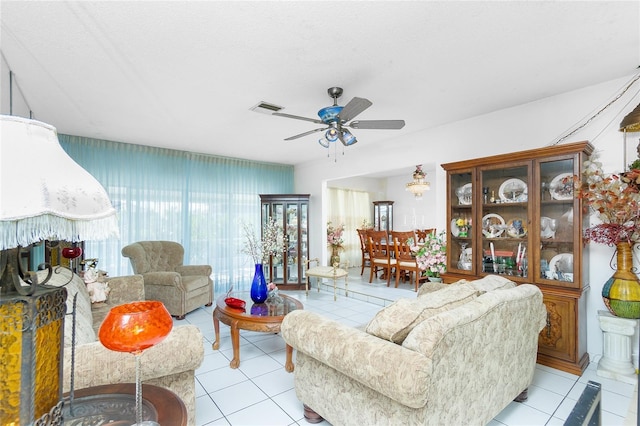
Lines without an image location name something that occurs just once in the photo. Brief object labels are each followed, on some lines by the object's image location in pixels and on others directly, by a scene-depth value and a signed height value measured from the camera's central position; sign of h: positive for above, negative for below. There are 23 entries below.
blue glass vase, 3.15 -0.73
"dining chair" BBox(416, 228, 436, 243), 5.76 -0.38
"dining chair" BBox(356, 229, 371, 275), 6.47 -0.59
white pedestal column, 2.48 -1.08
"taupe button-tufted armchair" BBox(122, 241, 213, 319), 4.10 -0.84
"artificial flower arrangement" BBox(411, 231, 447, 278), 3.62 -0.47
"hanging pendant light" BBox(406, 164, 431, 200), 5.81 +0.57
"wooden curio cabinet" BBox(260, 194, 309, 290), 5.80 -0.32
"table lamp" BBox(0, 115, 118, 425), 0.73 -0.05
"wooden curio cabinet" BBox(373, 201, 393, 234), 8.16 -0.01
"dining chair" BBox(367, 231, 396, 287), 5.73 -0.69
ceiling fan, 2.49 +0.79
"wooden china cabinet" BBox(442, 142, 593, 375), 2.65 -0.16
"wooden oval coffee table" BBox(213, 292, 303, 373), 2.66 -0.91
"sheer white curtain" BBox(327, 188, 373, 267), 7.60 +0.02
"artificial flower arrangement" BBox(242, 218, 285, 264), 3.53 -0.37
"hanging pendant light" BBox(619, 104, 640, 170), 2.38 +0.71
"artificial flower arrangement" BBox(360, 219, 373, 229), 8.12 -0.25
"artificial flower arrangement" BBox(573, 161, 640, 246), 2.41 +0.08
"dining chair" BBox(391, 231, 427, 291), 5.38 -0.69
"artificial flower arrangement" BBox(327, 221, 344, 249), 6.96 -0.48
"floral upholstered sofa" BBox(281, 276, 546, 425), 1.41 -0.73
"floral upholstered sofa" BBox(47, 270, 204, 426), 1.43 -0.71
